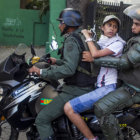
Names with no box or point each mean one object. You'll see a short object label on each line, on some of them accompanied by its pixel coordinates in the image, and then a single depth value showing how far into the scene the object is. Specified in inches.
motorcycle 116.6
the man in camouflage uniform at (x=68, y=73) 114.3
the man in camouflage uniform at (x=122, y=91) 107.2
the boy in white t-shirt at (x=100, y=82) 113.7
